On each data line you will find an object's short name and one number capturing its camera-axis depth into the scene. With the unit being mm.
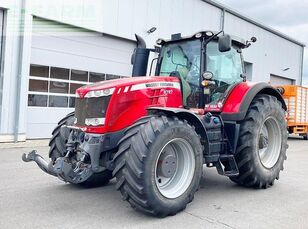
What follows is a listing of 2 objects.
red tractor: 3146
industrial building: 8310
